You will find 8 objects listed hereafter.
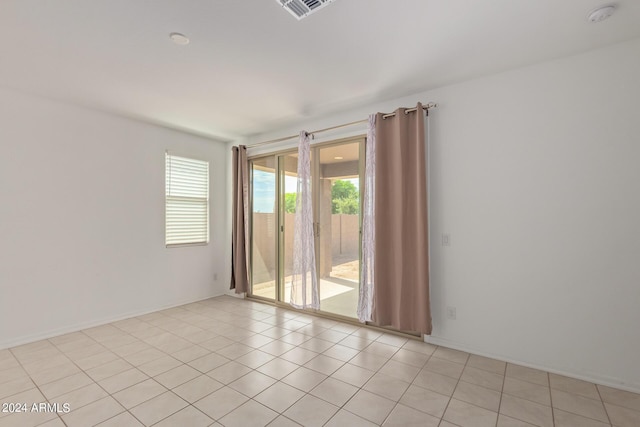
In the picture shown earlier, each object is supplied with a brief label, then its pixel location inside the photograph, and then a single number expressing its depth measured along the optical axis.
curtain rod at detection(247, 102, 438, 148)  3.12
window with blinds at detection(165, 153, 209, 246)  4.48
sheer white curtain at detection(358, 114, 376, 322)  3.41
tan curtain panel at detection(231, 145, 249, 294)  4.77
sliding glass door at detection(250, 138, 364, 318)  3.80
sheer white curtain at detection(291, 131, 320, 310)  3.96
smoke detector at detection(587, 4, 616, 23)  1.92
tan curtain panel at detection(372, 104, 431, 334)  3.05
